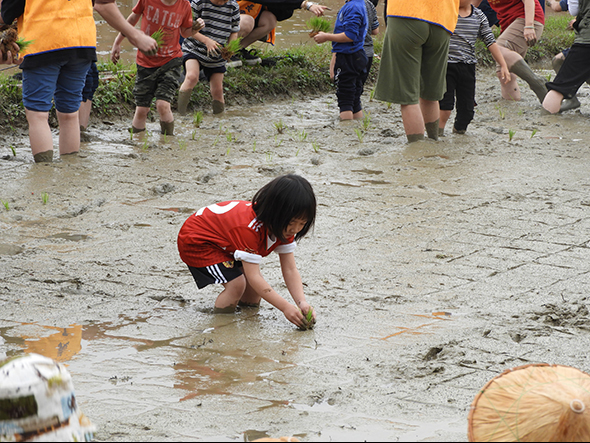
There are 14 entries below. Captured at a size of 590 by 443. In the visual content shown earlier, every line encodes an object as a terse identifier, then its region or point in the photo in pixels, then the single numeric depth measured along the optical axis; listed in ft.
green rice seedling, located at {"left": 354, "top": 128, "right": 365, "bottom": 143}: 42.45
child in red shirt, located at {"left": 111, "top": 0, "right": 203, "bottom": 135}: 41.14
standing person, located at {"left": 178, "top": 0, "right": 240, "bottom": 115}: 47.26
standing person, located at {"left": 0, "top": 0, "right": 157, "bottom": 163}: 33.14
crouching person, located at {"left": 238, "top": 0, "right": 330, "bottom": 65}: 55.62
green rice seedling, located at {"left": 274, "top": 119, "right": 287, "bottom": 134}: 45.21
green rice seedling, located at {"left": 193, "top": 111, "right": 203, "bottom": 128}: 46.01
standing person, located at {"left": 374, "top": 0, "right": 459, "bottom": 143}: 38.58
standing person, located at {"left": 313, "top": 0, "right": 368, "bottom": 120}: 46.55
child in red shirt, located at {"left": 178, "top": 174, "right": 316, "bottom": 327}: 18.67
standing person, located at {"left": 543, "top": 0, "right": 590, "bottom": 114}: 46.55
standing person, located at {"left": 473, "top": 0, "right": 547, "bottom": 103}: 53.93
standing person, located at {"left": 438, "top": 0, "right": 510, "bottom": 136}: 43.39
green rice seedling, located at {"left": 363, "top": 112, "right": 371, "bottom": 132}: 45.98
